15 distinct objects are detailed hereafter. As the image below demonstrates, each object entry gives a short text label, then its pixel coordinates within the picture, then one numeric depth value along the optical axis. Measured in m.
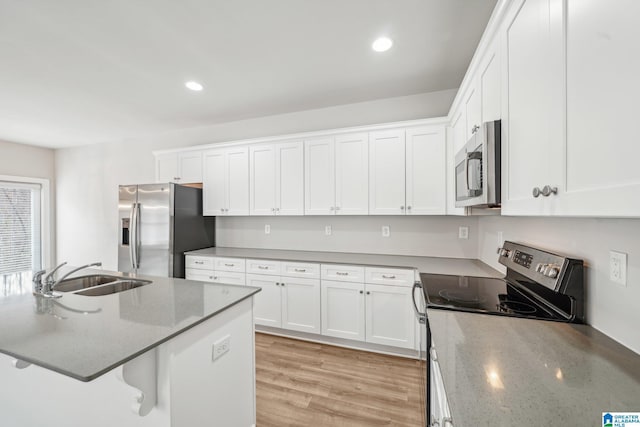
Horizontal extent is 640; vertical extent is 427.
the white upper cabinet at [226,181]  3.30
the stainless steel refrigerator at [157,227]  3.09
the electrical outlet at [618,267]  0.91
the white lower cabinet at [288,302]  2.70
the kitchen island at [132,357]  0.94
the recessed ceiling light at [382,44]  1.95
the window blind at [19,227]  4.25
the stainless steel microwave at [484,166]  1.20
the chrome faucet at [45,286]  1.47
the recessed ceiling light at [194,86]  2.60
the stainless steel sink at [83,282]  1.84
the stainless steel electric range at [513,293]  1.11
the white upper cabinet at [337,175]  2.79
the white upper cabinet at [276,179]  3.04
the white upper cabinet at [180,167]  3.55
